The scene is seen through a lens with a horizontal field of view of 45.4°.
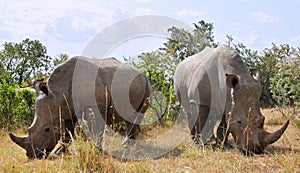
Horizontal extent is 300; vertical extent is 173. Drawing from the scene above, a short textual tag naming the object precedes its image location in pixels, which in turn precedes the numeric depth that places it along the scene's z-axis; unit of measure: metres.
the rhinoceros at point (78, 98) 6.08
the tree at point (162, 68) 11.45
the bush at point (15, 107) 9.90
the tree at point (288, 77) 10.63
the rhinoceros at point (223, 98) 5.95
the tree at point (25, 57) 27.25
